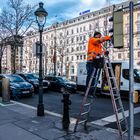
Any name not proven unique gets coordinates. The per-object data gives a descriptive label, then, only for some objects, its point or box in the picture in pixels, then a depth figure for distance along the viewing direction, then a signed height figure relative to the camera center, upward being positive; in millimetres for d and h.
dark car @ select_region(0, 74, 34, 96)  13930 -1116
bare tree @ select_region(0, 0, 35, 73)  27500 +6369
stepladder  5613 -364
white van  13656 -482
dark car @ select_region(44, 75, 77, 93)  18098 -1185
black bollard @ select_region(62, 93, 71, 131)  6984 -1334
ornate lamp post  8508 +1769
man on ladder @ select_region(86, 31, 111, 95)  6069 +519
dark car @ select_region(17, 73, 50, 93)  17700 -878
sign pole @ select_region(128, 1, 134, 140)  4746 -315
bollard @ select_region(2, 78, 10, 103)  11664 -1093
